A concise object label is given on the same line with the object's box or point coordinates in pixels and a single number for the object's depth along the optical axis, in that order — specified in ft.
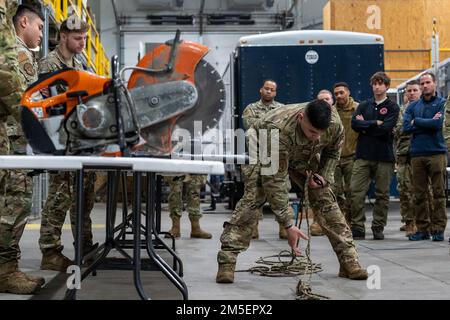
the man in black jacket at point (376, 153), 21.83
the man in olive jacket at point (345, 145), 23.73
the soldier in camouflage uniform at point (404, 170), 24.39
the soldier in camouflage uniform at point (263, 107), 23.21
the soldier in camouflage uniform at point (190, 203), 22.79
